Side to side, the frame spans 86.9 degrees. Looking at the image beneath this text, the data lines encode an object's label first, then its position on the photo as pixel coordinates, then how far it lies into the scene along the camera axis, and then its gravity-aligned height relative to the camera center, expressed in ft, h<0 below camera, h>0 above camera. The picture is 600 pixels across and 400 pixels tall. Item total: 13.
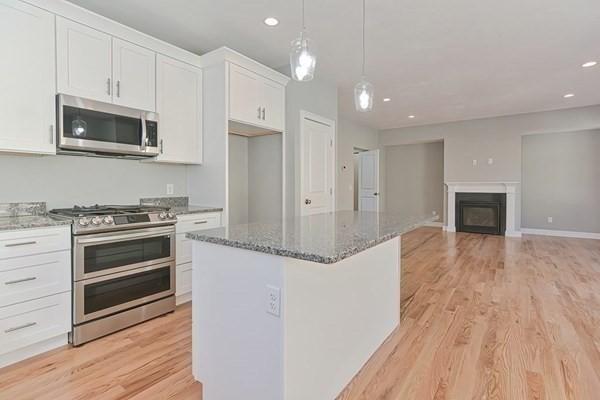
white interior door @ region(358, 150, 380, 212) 25.09 +1.43
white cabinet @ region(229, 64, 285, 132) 10.46 +3.53
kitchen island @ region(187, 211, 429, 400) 4.30 -1.71
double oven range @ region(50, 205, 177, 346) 7.25 -1.71
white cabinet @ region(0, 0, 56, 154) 6.88 +2.74
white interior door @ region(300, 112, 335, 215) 13.15 +1.51
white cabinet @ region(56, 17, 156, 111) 7.72 +3.51
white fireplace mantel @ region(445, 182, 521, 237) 21.98 +0.45
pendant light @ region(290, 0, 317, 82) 6.74 +3.05
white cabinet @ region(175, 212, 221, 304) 9.34 -1.61
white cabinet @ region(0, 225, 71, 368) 6.30 -1.94
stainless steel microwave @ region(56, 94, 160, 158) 7.68 +1.87
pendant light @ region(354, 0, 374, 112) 8.20 +2.70
